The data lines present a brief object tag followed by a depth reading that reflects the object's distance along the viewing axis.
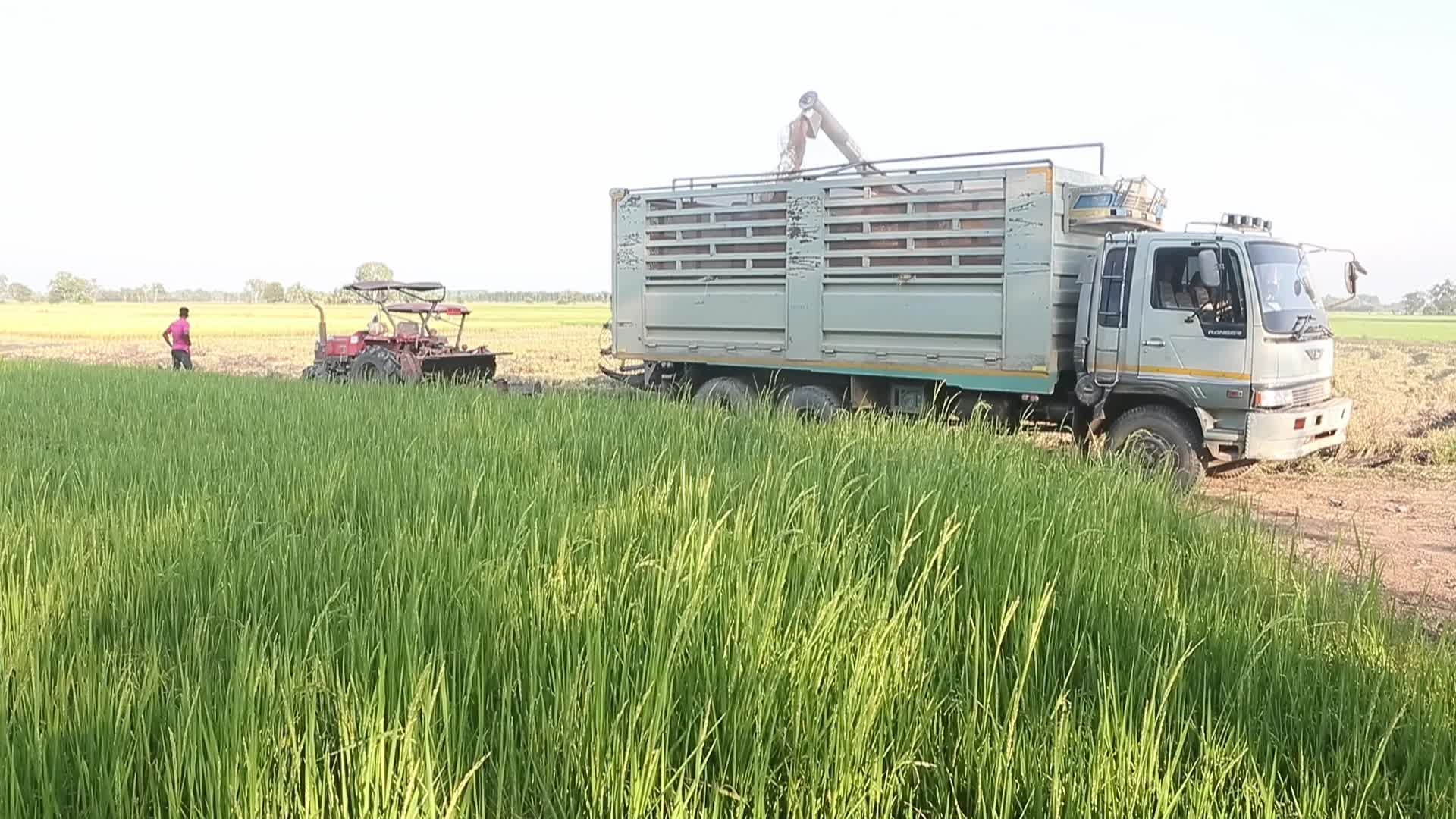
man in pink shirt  17.41
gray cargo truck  7.97
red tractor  13.58
